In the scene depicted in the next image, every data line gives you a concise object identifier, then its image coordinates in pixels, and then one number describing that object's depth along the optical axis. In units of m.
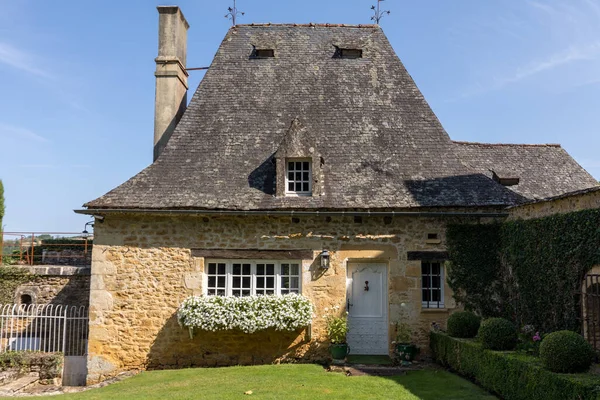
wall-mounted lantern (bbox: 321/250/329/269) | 12.30
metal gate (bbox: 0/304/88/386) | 12.98
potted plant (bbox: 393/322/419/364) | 11.76
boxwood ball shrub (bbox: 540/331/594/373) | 7.14
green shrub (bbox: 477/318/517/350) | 9.27
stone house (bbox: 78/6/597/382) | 12.34
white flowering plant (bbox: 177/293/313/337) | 11.78
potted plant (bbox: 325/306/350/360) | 11.82
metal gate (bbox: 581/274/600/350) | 8.54
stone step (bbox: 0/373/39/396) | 10.80
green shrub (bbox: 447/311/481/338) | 11.07
